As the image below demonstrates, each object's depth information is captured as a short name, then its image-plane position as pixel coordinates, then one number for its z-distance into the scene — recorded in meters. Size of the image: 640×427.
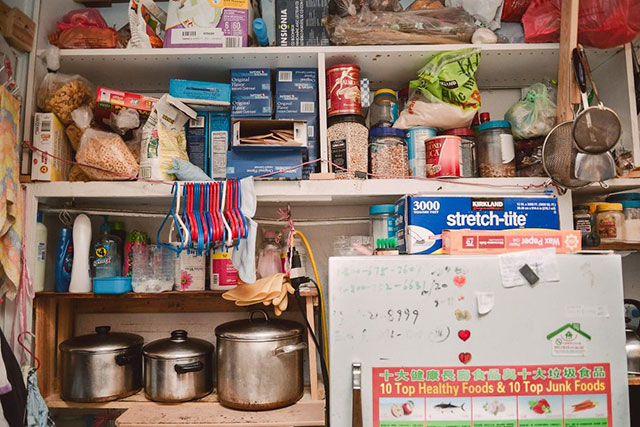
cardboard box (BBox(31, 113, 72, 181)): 1.55
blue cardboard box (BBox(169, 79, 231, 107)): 1.62
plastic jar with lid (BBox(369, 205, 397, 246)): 1.66
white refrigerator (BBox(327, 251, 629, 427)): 1.15
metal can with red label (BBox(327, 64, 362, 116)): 1.63
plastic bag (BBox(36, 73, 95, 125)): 1.60
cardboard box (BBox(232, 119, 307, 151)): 1.53
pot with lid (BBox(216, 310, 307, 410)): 1.45
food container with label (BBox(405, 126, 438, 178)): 1.62
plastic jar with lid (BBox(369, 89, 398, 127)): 1.73
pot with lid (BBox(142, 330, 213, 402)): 1.51
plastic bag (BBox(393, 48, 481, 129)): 1.59
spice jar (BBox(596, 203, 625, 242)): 1.63
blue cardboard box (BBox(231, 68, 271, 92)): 1.67
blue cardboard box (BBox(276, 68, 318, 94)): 1.68
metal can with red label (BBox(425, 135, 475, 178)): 1.55
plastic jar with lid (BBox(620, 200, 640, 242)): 1.65
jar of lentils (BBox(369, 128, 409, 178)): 1.64
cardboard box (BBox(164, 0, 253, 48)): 1.63
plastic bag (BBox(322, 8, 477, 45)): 1.63
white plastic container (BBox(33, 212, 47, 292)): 1.59
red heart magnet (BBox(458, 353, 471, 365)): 1.17
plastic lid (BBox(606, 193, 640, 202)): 1.68
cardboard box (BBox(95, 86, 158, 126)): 1.59
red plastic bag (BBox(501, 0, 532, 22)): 1.69
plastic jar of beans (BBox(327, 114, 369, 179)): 1.59
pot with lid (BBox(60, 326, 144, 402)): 1.52
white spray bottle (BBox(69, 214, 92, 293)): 1.64
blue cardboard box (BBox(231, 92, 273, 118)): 1.64
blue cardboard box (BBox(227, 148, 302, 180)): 1.56
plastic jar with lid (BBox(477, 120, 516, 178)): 1.63
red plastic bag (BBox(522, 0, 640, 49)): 1.50
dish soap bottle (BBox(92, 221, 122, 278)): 1.67
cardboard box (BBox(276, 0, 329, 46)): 1.66
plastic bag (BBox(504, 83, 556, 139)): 1.63
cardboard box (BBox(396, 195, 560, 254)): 1.47
